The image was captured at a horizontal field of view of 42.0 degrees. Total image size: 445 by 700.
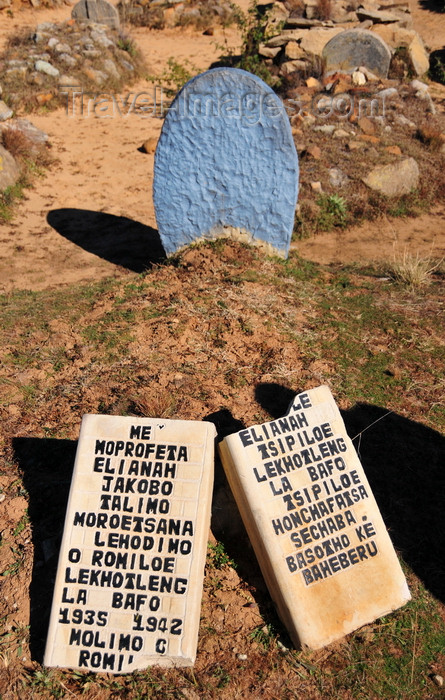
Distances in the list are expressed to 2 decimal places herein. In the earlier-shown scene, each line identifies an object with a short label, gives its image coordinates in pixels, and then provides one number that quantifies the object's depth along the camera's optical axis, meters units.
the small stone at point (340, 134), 9.25
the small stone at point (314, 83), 10.70
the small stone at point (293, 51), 11.94
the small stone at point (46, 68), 12.23
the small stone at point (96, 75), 12.67
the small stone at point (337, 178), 8.39
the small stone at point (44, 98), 11.84
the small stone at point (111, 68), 13.02
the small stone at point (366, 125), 9.43
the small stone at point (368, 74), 10.80
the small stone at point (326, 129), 9.34
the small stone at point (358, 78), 10.59
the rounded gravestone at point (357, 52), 10.94
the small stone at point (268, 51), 12.52
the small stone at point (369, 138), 9.19
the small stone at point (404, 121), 9.77
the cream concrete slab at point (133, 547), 2.41
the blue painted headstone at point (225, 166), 5.49
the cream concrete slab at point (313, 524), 2.54
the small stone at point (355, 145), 8.98
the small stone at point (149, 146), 10.67
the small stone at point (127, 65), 13.46
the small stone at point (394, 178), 8.46
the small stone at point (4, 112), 10.55
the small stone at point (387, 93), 10.25
